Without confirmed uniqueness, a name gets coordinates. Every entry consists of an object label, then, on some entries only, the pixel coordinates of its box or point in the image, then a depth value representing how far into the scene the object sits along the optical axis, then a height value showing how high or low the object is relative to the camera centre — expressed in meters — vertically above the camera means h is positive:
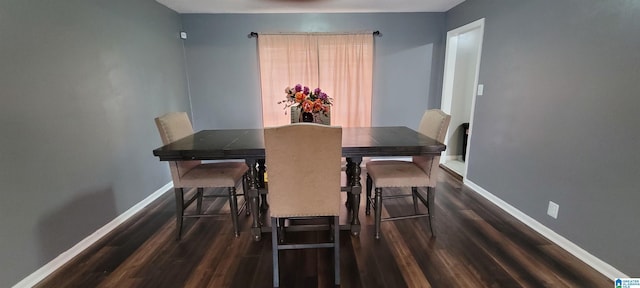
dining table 1.75 -0.37
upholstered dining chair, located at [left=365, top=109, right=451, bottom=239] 2.02 -0.64
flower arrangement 2.23 -0.05
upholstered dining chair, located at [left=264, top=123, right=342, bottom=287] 1.40 -0.46
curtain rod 3.68 +0.84
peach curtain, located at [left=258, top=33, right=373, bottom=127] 3.75 +0.34
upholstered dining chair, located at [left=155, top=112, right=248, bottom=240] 2.03 -0.66
